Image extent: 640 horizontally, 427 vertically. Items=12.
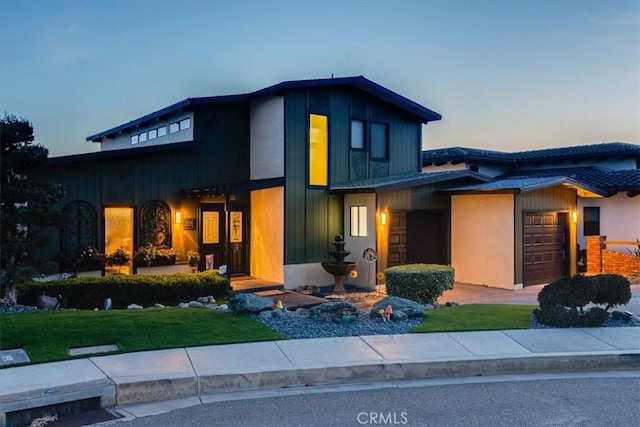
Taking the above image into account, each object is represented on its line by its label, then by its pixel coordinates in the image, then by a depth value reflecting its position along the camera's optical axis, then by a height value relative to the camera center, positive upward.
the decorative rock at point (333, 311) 8.77 -1.47
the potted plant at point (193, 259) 14.65 -0.98
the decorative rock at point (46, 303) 10.32 -1.54
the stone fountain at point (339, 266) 14.30 -1.16
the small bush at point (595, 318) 8.45 -1.51
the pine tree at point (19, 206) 9.37 +0.33
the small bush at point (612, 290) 8.69 -1.10
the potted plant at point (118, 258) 13.59 -0.87
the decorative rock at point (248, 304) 8.98 -1.37
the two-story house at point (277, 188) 14.09 +0.97
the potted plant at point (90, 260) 12.81 -0.87
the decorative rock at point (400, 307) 9.10 -1.46
